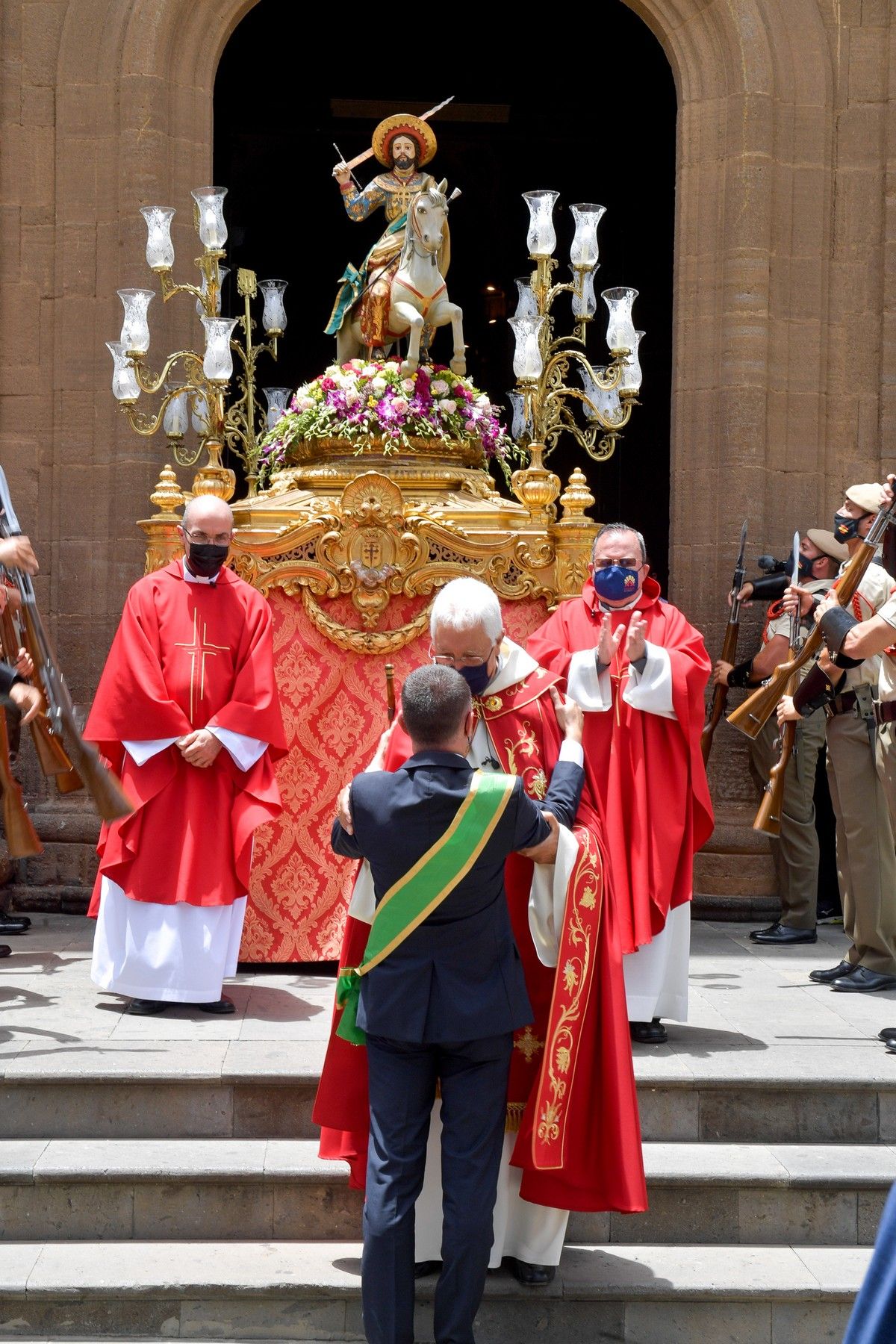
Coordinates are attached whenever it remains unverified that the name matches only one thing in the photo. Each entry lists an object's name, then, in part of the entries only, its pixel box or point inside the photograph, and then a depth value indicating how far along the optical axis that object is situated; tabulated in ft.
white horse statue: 24.25
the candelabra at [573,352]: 22.84
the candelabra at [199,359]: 22.75
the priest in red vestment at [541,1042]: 13.41
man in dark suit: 12.14
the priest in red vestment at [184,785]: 19.90
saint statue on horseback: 24.40
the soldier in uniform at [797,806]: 25.49
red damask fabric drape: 22.41
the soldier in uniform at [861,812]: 21.77
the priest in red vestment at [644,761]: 18.67
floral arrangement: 24.02
